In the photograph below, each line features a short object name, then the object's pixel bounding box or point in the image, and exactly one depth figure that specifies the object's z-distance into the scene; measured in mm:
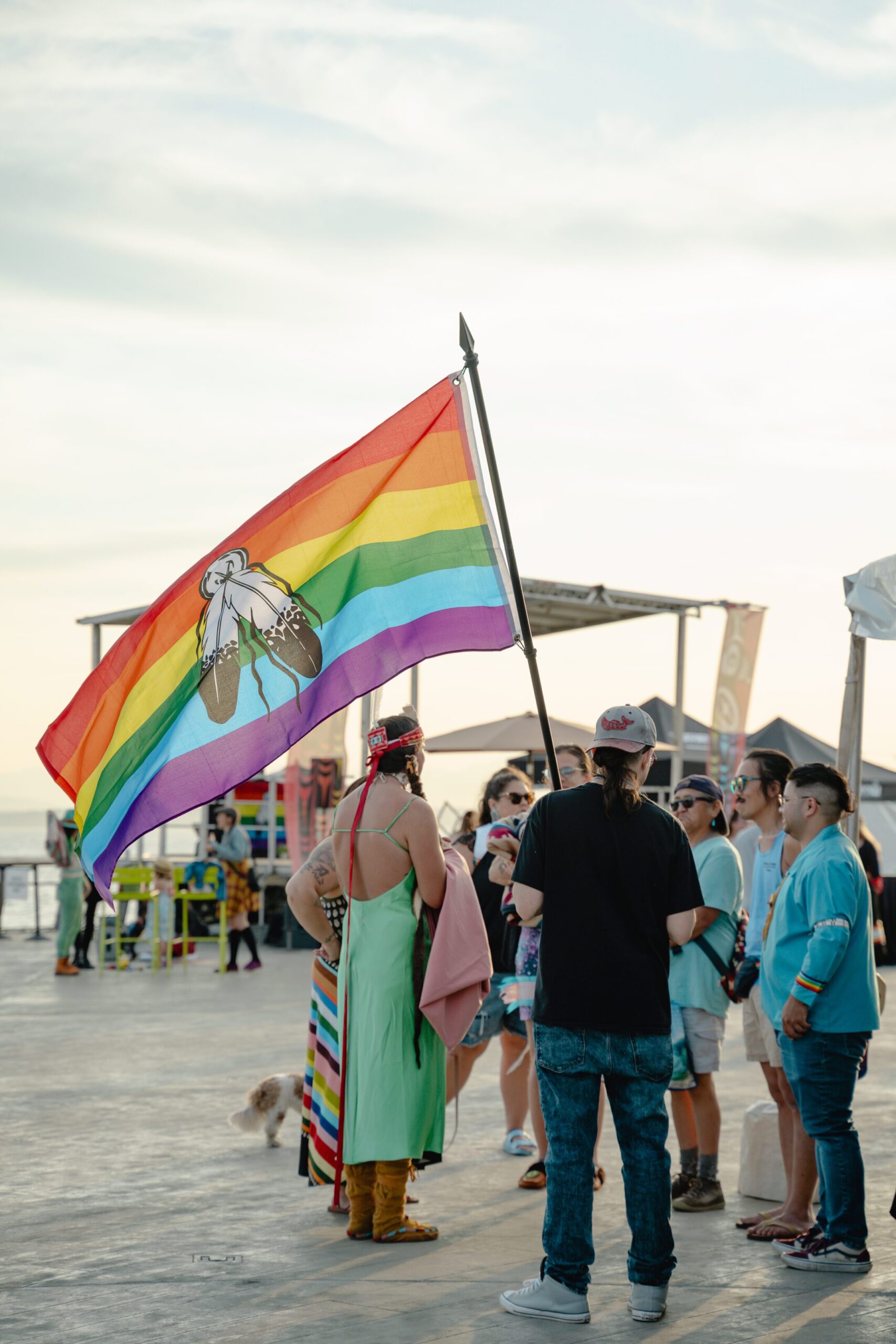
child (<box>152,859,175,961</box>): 16016
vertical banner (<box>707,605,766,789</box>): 16828
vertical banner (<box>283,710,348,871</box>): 17781
